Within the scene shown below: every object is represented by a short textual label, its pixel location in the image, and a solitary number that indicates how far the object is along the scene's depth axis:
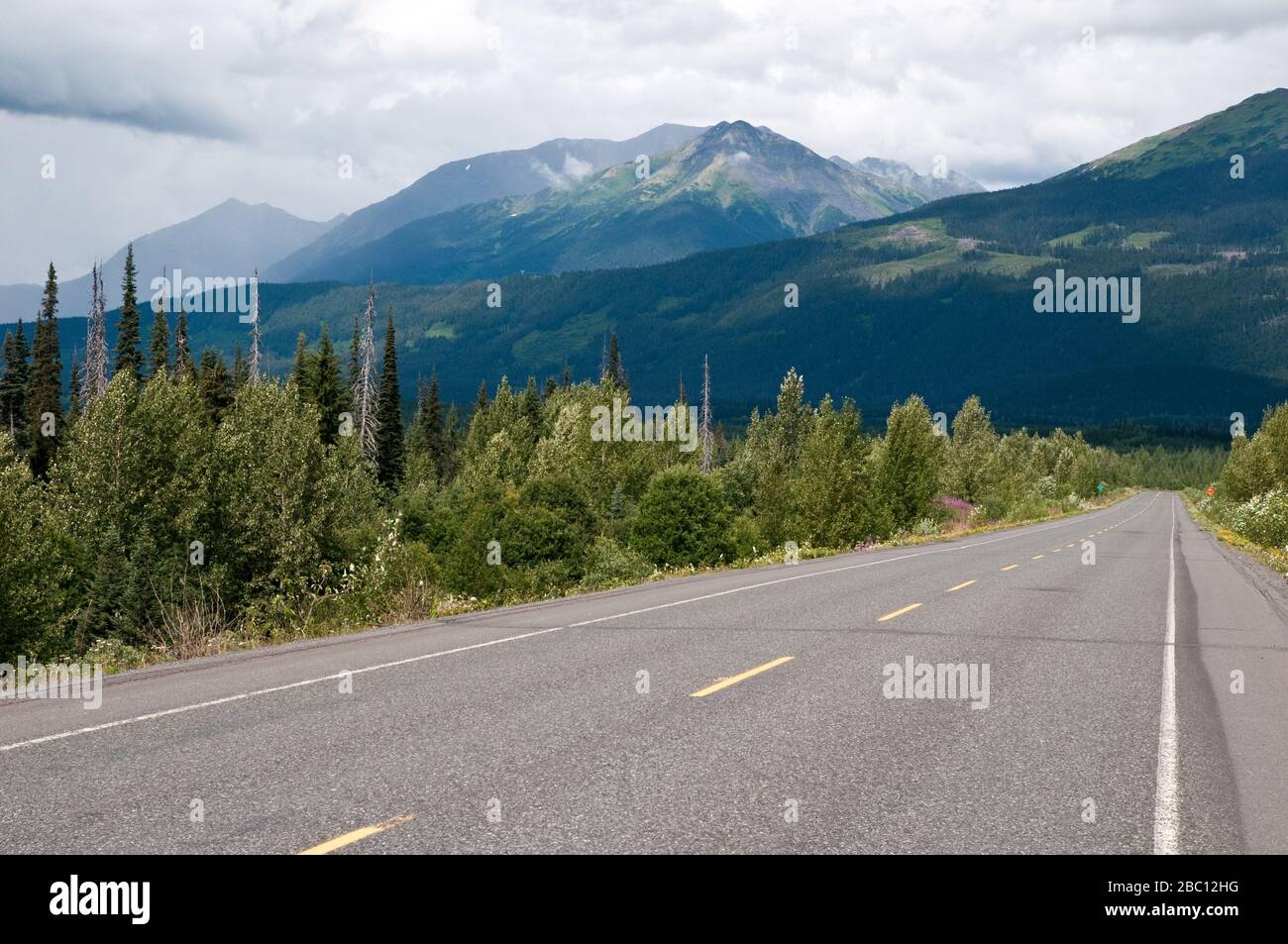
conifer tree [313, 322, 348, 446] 64.56
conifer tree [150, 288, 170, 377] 68.88
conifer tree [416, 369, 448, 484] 95.56
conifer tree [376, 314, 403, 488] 71.38
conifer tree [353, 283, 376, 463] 59.97
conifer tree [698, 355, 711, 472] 75.91
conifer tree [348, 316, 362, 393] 69.88
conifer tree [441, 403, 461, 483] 101.14
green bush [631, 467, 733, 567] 39.38
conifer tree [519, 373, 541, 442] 95.78
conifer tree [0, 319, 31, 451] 75.00
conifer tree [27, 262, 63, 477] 63.72
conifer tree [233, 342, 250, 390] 69.43
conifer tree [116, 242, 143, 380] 64.56
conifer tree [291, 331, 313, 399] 64.69
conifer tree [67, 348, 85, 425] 66.08
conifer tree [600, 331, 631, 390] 103.07
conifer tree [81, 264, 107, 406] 58.53
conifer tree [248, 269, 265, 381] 51.26
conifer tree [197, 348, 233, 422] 66.44
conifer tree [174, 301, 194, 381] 67.16
